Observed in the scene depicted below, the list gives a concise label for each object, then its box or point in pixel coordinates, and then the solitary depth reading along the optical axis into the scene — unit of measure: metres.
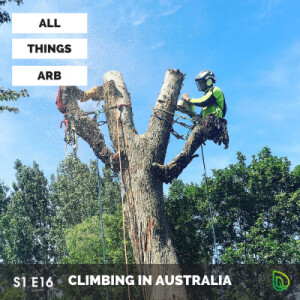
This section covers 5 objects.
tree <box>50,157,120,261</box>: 24.16
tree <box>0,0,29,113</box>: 8.41
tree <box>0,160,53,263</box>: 25.64
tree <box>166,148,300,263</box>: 12.06
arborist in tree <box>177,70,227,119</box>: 7.28
